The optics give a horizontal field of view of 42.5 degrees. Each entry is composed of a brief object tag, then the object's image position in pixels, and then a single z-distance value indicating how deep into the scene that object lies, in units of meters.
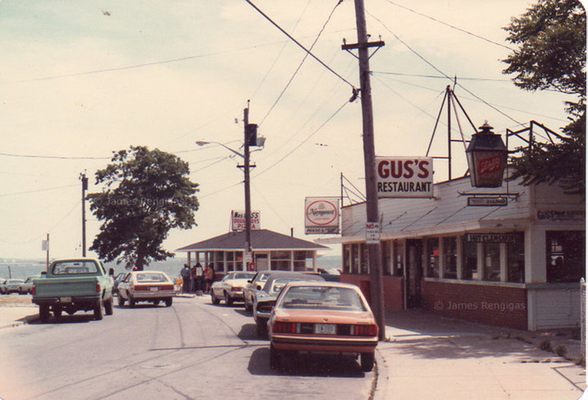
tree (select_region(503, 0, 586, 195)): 15.54
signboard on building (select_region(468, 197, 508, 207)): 17.91
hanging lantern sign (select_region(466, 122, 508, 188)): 17.27
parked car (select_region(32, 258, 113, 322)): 21.31
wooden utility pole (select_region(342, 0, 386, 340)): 16.72
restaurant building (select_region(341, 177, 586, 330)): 18.25
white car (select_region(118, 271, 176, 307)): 28.89
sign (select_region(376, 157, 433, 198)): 20.14
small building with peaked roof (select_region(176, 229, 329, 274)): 48.56
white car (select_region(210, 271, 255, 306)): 29.16
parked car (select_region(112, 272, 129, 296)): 41.36
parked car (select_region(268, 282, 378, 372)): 11.66
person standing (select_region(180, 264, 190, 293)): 46.44
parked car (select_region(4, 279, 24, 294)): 61.61
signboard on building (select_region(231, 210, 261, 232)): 50.16
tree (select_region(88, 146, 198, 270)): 41.84
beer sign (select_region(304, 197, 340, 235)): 38.12
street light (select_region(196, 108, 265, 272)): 37.19
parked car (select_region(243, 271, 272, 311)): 21.96
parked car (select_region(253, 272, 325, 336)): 17.25
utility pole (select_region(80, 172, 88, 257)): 53.01
